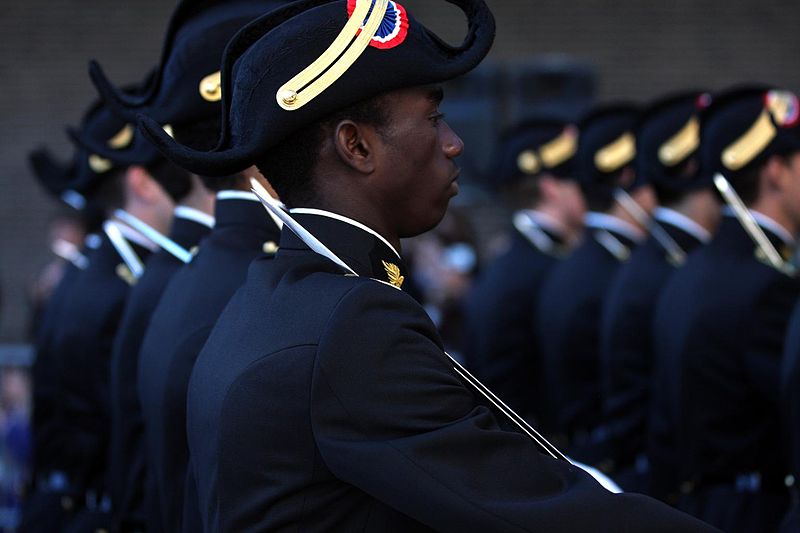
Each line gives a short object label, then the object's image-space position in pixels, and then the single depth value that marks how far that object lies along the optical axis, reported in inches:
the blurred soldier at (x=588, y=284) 458.3
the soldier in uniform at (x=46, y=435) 410.9
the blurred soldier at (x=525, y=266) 504.7
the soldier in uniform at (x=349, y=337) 153.6
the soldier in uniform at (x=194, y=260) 240.1
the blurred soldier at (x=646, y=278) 391.5
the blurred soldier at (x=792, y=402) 264.1
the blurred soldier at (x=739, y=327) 310.2
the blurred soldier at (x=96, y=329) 353.4
